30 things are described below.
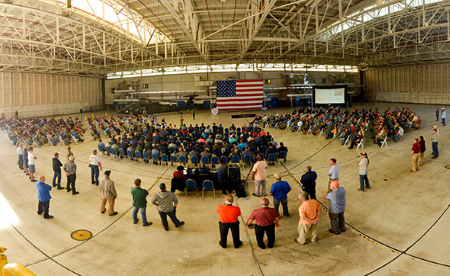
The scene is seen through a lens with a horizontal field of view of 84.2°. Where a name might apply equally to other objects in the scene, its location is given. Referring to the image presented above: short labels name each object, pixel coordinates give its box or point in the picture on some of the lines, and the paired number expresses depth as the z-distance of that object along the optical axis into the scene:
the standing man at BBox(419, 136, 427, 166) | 9.89
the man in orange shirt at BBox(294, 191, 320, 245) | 5.32
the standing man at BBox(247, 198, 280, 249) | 5.14
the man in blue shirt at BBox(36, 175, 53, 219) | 6.81
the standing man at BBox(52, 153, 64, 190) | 8.98
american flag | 30.89
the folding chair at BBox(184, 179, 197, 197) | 8.27
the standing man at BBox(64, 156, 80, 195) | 8.41
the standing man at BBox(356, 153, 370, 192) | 8.01
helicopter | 33.00
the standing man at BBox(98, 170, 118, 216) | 7.02
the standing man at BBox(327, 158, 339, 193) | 7.40
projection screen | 25.75
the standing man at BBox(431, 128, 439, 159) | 10.59
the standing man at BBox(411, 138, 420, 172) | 9.48
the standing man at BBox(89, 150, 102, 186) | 9.42
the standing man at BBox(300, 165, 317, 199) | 7.07
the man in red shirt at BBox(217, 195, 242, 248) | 5.20
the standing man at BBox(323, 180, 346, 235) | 5.70
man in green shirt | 6.39
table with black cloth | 8.54
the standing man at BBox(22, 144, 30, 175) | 11.12
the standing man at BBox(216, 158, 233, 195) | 8.38
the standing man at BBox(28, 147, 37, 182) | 9.70
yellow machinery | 1.49
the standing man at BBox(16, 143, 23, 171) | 11.55
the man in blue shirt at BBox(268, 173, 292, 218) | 6.39
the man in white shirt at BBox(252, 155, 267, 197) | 7.91
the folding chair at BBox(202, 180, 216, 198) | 8.23
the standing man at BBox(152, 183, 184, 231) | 6.12
